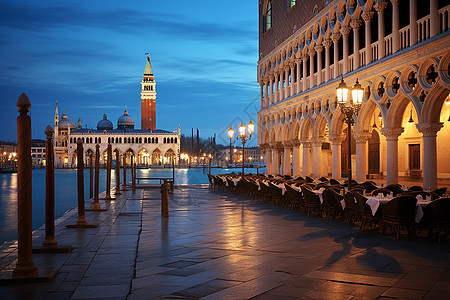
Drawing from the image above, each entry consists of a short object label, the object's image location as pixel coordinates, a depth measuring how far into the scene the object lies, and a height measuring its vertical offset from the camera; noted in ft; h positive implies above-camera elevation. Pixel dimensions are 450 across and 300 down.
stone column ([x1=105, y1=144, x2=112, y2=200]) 62.96 -2.27
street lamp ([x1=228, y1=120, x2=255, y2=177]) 67.05 +3.92
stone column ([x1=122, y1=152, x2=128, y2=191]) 86.74 -2.64
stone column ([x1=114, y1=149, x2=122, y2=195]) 75.80 -2.93
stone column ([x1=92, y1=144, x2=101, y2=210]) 48.60 -3.78
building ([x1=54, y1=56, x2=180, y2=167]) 374.63 +16.10
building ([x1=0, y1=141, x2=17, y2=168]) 459.15 +12.63
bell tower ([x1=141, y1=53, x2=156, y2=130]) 382.42 +45.01
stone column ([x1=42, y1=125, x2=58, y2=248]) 26.61 -2.09
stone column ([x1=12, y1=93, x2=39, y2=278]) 20.12 -1.26
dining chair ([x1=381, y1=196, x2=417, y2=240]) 29.40 -3.29
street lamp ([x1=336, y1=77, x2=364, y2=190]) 39.37 +4.71
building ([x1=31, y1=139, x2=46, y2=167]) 539.53 +11.59
